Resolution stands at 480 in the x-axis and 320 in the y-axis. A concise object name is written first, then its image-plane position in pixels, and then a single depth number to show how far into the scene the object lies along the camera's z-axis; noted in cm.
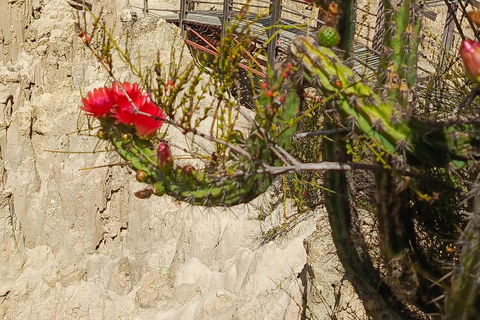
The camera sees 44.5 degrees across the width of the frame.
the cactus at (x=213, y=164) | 196
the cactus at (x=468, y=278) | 162
